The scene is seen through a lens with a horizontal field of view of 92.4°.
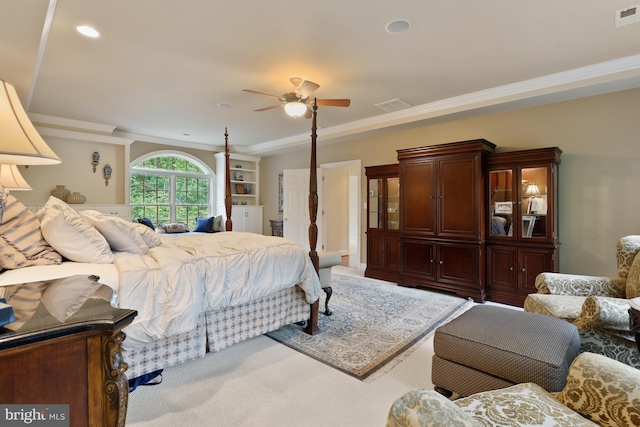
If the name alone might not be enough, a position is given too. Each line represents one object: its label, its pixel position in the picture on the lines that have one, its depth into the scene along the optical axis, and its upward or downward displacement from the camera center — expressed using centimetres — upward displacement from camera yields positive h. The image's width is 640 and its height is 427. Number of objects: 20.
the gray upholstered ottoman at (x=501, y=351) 149 -73
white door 679 +13
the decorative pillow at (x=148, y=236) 253 -20
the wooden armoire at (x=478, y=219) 364 -10
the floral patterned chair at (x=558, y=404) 85 -64
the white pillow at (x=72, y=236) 179 -14
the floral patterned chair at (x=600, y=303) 170 -61
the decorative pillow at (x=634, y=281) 201 -47
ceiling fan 335 +128
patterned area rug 242 -114
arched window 657 +55
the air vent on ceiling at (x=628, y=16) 235 +153
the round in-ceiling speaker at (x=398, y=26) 251 +156
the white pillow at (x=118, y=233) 216 -14
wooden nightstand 67 -35
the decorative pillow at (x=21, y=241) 160 -16
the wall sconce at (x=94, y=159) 550 +97
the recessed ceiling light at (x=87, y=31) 260 +157
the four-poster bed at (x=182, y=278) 180 -45
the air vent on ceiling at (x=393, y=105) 433 +156
